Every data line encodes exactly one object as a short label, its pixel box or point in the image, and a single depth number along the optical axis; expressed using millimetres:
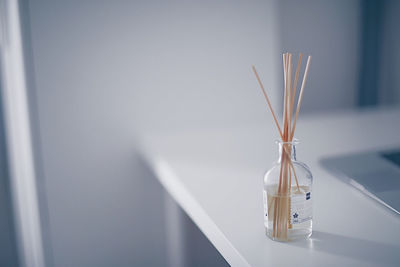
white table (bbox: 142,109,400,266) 779
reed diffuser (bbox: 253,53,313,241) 791
